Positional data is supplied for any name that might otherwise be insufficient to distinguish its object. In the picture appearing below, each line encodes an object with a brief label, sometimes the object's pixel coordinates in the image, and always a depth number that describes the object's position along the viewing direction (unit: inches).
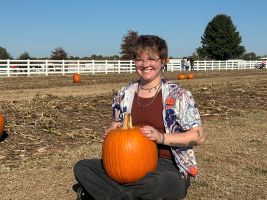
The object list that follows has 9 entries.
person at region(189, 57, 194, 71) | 1886.1
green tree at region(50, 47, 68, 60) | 2790.4
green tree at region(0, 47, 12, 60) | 3002.0
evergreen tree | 3917.3
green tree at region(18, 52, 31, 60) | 2468.1
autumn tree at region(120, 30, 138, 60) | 2879.4
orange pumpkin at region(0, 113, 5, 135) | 281.5
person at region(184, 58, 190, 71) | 1874.3
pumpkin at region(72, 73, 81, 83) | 907.7
